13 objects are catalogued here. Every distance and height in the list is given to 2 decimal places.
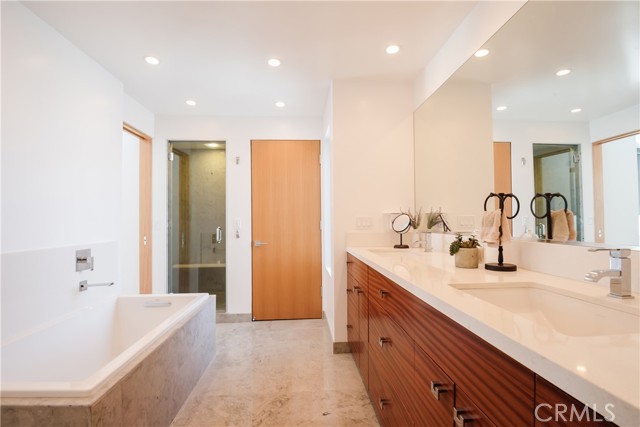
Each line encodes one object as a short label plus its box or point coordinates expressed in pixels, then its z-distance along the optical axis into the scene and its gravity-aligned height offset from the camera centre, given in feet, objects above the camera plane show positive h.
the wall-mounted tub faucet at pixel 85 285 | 6.75 -1.50
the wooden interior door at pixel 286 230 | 11.39 -0.45
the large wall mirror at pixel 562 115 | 3.16 +1.38
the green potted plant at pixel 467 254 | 4.93 -0.63
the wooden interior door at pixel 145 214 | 10.75 +0.24
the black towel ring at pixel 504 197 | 4.68 +0.30
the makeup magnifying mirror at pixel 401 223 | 8.40 -0.16
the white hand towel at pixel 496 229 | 4.64 -0.20
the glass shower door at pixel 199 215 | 11.68 +0.20
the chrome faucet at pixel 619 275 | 2.84 -0.59
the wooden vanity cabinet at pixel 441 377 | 1.75 -1.37
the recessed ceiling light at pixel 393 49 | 6.82 +3.94
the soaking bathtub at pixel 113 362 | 3.50 -2.37
